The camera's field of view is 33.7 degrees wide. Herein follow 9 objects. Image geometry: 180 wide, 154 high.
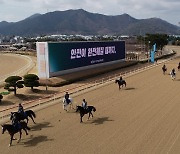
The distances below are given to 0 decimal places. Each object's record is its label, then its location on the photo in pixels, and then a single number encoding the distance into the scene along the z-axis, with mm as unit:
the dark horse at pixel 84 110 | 14238
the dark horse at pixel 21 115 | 13043
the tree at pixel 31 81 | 22578
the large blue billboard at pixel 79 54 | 28047
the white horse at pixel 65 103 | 16766
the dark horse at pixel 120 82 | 23516
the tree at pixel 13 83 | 21656
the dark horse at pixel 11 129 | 11516
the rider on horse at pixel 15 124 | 11812
